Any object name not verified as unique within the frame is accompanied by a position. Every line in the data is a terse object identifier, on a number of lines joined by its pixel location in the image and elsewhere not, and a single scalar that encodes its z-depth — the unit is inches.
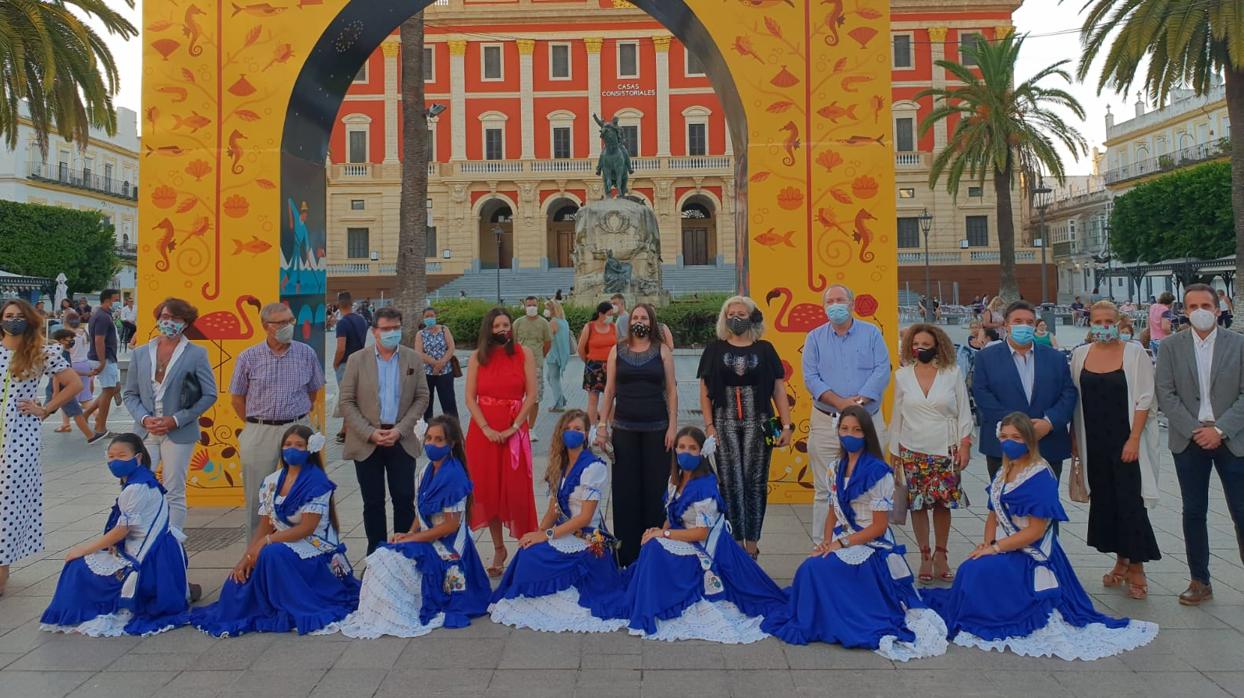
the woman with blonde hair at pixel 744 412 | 222.5
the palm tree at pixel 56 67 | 510.9
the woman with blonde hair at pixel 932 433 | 207.0
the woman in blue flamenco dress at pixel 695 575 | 179.6
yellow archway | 300.4
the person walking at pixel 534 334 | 442.9
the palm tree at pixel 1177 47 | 548.4
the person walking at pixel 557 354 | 494.6
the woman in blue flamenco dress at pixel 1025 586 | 170.9
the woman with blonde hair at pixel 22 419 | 209.0
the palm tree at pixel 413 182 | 561.6
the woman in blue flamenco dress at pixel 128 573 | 181.3
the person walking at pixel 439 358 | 358.6
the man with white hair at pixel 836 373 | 226.1
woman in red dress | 225.0
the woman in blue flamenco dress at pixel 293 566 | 181.8
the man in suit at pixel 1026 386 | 206.1
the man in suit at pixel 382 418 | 219.3
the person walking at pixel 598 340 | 366.1
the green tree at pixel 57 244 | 1379.2
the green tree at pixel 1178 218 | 1288.1
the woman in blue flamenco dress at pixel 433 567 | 181.6
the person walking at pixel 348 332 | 382.3
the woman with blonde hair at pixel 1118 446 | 197.5
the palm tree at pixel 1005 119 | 1032.8
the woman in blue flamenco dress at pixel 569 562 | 186.4
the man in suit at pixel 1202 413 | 192.1
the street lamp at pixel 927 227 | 1167.9
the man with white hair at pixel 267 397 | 216.8
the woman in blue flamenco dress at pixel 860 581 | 169.8
